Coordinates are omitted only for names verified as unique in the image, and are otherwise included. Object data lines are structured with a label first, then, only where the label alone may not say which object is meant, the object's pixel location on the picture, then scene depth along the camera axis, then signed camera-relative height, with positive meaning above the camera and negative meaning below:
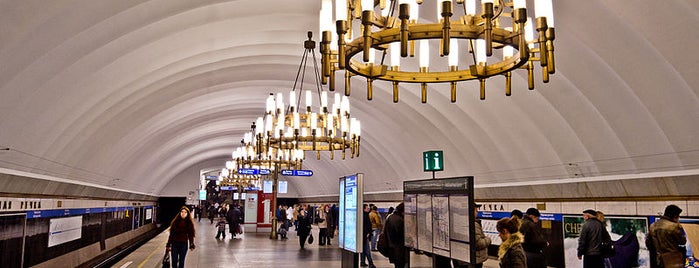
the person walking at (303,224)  18.52 -0.89
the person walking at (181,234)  10.31 -0.68
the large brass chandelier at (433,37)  4.55 +1.52
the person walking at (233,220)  24.12 -0.96
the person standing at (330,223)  19.62 -0.89
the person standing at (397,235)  9.46 -0.63
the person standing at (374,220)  14.69 -0.56
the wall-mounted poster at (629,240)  10.27 -0.77
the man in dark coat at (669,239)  7.52 -0.55
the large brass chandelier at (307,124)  11.23 +1.61
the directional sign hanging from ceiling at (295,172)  19.38 +0.98
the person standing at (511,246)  5.37 -0.47
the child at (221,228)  23.42 -1.28
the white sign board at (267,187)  28.01 +0.62
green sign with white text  10.49 +0.75
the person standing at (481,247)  7.43 -0.65
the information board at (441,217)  6.89 -0.25
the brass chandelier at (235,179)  25.78 +1.11
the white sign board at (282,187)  38.21 +0.87
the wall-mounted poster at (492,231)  15.16 -0.88
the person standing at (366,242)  12.26 -1.00
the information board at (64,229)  13.22 -0.84
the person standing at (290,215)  33.90 -1.03
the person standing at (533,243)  7.73 -0.63
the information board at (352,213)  9.55 -0.26
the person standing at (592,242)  8.74 -0.67
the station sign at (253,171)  20.91 +1.09
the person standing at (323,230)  20.08 -1.16
